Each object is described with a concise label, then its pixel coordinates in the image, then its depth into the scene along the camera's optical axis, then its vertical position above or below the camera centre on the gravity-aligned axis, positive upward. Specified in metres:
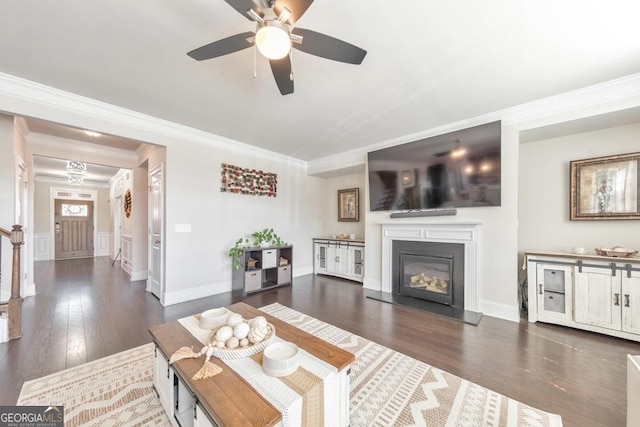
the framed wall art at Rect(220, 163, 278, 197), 4.07 +0.58
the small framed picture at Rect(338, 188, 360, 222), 5.23 +0.18
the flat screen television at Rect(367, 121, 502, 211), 3.07 +0.58
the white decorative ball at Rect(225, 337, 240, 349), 1.36 -0.75
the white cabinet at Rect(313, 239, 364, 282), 4.71 -0.97
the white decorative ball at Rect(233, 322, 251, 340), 1.40 -0.70
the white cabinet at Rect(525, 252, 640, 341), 2.35 -0.88
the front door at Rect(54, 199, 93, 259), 7.52 -0.48
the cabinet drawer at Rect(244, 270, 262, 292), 3.93 -1.14
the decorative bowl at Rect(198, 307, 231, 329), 1.65 -0.75
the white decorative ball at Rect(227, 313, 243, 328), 1.49 -0.68
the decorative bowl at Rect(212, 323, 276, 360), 1.30 -0.78
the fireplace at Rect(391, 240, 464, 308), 3.30 -0.90
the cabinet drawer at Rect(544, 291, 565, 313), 2.69 -1.05
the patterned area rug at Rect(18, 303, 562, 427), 1.45 -1.27
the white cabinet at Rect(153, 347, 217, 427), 1.36 -1.11
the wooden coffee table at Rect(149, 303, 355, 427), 0.95 -0.81
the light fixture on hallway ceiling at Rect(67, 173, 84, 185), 6.24 +0.98
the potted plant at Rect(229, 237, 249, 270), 3.98 -0.71
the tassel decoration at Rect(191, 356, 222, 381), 1.15 -0.78
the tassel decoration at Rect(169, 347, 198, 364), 1.28 -0.77
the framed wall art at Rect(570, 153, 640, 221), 2.63 +0.26
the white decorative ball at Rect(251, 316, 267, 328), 1.47 -0.69
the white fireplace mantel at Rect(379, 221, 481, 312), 3.16 -0.39
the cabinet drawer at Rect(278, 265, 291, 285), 4.44 -1.17
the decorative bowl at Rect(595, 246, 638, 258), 2.45 -0.44
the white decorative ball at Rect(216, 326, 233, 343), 1.37 -0.71
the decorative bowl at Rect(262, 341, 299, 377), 1.17 -0.76
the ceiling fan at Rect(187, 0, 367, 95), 1.30 +1.07
